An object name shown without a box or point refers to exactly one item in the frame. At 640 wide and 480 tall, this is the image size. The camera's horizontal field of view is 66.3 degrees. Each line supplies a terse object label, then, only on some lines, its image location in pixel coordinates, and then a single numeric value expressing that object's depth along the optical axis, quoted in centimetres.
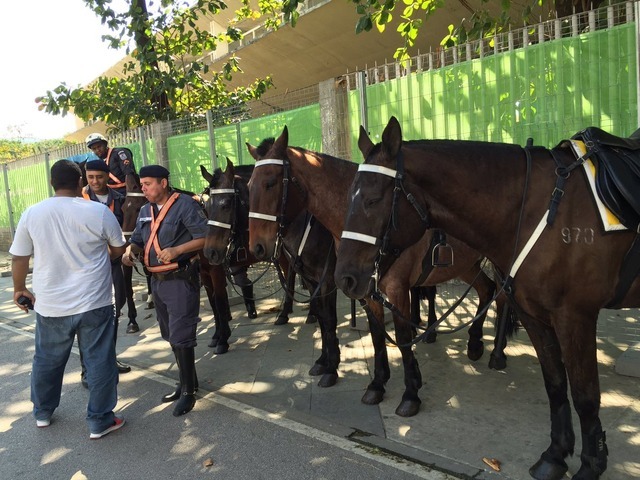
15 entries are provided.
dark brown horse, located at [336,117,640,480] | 259
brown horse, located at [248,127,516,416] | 404
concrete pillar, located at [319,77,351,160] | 697
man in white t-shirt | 391
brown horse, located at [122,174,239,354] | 588
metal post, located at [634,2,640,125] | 437
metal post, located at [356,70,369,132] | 662
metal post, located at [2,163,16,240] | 1584
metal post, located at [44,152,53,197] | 1356
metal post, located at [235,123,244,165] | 836
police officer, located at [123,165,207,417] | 427
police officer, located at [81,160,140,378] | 543
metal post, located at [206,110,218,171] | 848
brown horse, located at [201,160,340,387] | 462
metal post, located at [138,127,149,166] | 1016
